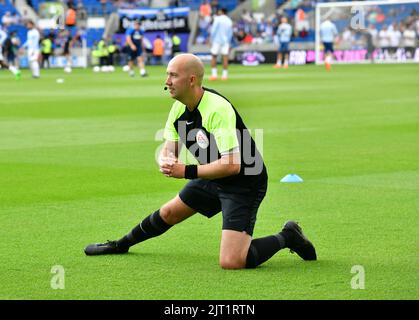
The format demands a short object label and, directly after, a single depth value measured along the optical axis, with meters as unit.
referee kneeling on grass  7.73
